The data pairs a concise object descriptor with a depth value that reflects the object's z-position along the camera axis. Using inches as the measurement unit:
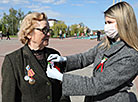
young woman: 56.6
